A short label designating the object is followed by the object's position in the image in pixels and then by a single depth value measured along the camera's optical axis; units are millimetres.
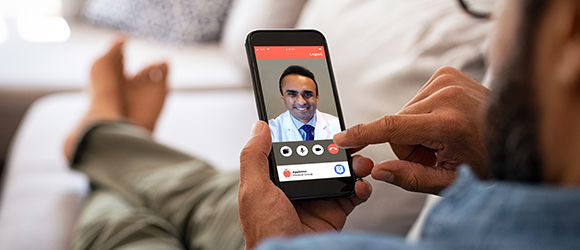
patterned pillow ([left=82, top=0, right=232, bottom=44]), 1434
